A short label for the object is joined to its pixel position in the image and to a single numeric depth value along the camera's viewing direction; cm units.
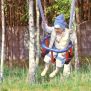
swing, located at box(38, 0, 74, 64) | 860
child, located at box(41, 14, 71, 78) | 890
